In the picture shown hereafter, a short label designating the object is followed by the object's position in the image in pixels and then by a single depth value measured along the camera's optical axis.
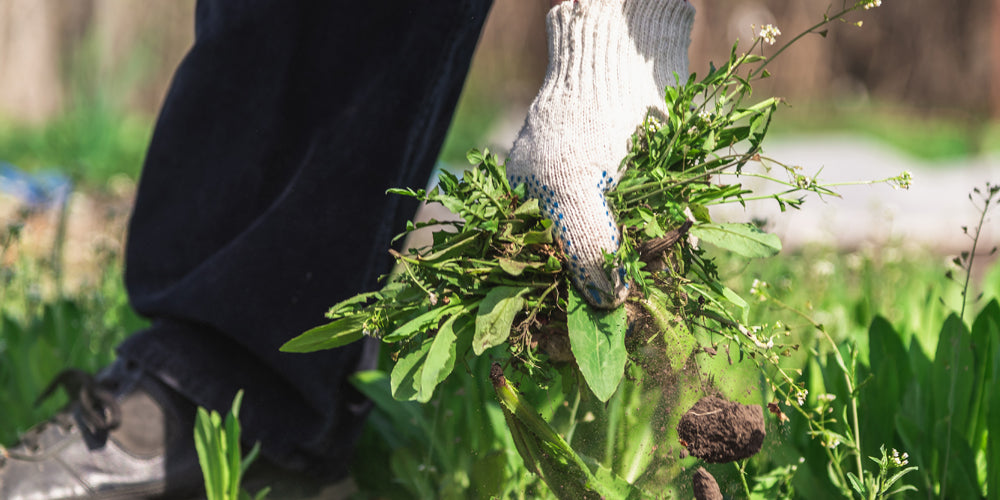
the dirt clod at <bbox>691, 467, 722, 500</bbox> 1.79
